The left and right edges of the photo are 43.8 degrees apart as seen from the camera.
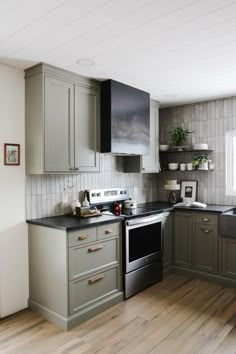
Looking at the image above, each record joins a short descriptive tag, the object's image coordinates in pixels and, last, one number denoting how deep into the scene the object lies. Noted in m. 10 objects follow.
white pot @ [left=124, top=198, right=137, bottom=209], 3.73
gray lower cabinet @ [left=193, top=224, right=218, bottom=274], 3.61
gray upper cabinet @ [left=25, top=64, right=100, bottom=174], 2.80
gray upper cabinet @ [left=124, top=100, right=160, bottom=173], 4.00
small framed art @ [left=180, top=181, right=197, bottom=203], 4.29
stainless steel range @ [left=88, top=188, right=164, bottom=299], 3.18
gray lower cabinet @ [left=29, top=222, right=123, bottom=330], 2.60
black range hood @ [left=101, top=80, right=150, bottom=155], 3.29
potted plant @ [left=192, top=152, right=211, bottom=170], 4.05
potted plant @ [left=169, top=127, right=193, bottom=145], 4.29
